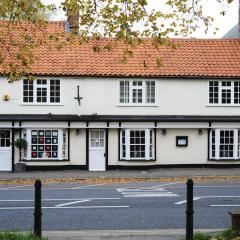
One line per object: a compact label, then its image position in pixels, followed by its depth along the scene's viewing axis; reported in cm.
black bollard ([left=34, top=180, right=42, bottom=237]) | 909
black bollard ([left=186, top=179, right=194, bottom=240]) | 930
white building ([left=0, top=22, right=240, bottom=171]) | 2894
